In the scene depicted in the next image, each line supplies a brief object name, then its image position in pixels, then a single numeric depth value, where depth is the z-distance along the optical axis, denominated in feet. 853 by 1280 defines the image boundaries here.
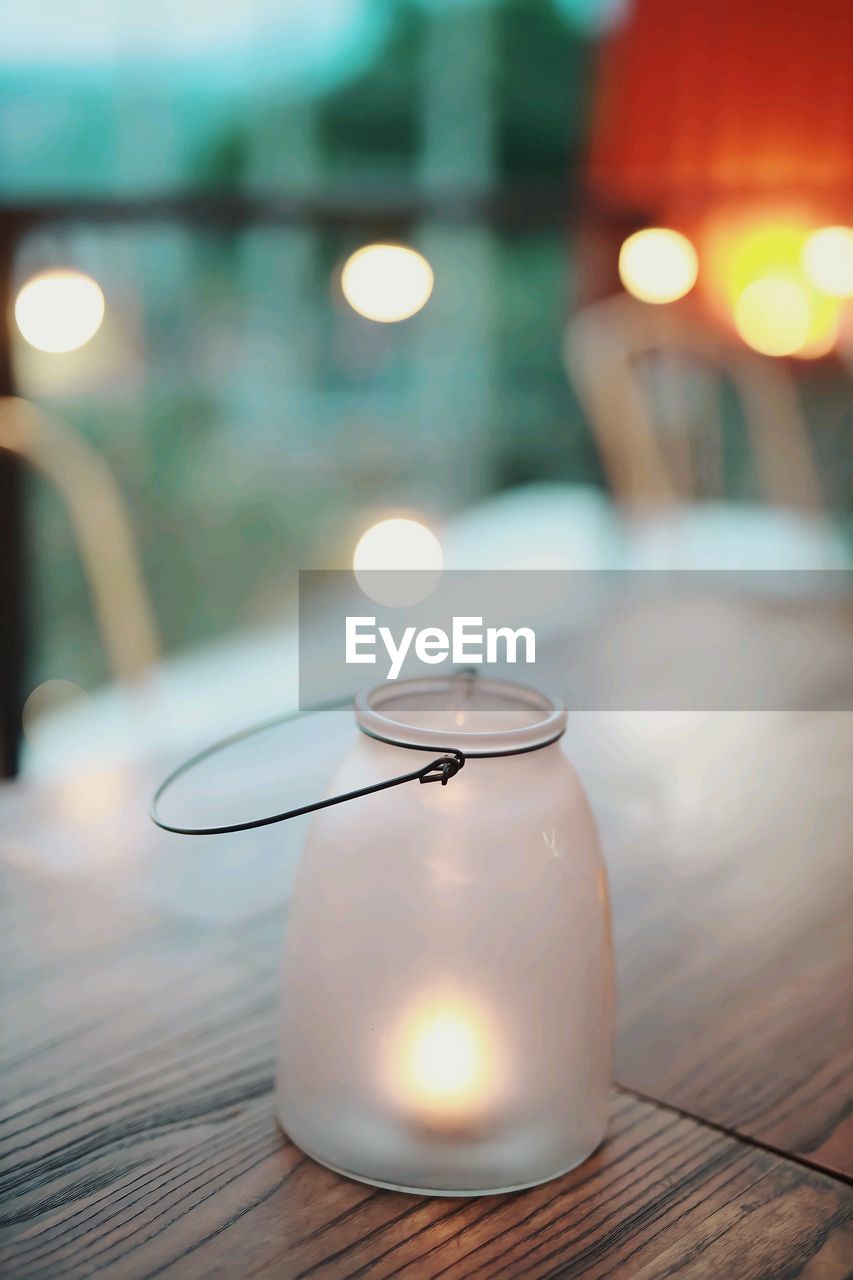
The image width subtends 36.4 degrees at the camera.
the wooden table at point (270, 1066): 1.28
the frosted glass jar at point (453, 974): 1.31
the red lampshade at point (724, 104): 11.37
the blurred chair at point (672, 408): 6.65
